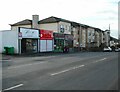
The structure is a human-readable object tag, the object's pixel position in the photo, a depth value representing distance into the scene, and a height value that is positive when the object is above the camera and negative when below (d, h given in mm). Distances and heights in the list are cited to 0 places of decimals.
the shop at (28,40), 21599 +1077
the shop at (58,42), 27954 +950
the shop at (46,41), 24871 +989
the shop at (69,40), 31895 +1493
